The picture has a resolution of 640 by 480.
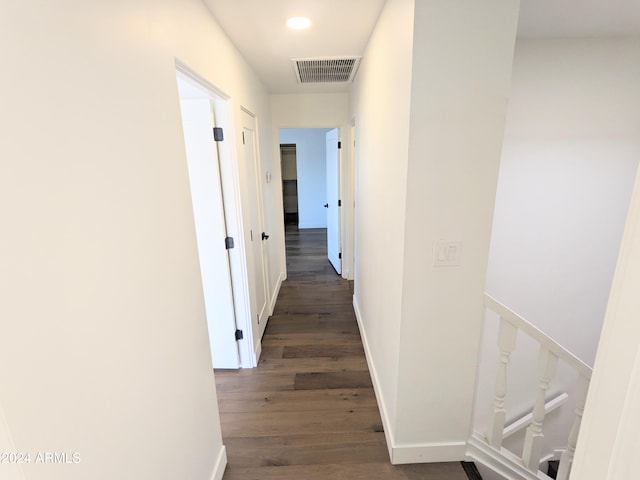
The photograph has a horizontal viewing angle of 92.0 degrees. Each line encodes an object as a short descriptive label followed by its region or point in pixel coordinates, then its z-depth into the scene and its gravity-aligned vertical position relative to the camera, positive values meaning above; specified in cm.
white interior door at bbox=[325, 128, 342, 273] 421 -40
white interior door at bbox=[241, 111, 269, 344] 249 -53
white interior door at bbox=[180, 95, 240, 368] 197 -40
